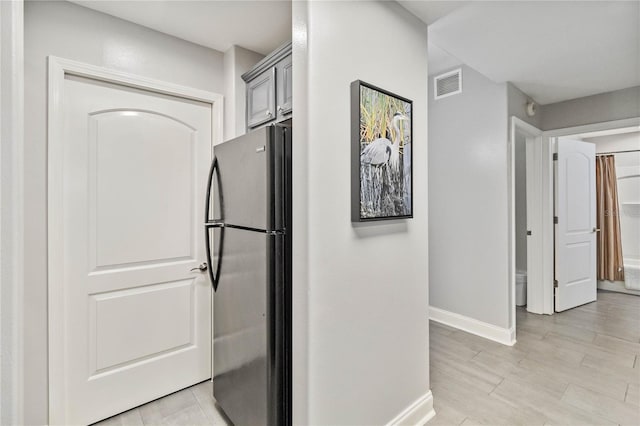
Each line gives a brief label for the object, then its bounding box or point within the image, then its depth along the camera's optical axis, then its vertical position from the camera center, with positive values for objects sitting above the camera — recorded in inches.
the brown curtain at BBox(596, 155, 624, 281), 186.4 -5.5
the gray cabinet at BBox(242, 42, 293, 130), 77.1 +33.1
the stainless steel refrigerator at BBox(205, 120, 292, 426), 60.0 -12.4
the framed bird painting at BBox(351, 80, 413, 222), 59.2 +11.9
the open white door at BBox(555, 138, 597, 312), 149.1 -5.3
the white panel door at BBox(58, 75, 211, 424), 73.9 -7.9
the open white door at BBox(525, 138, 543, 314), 148.7 -6.0
